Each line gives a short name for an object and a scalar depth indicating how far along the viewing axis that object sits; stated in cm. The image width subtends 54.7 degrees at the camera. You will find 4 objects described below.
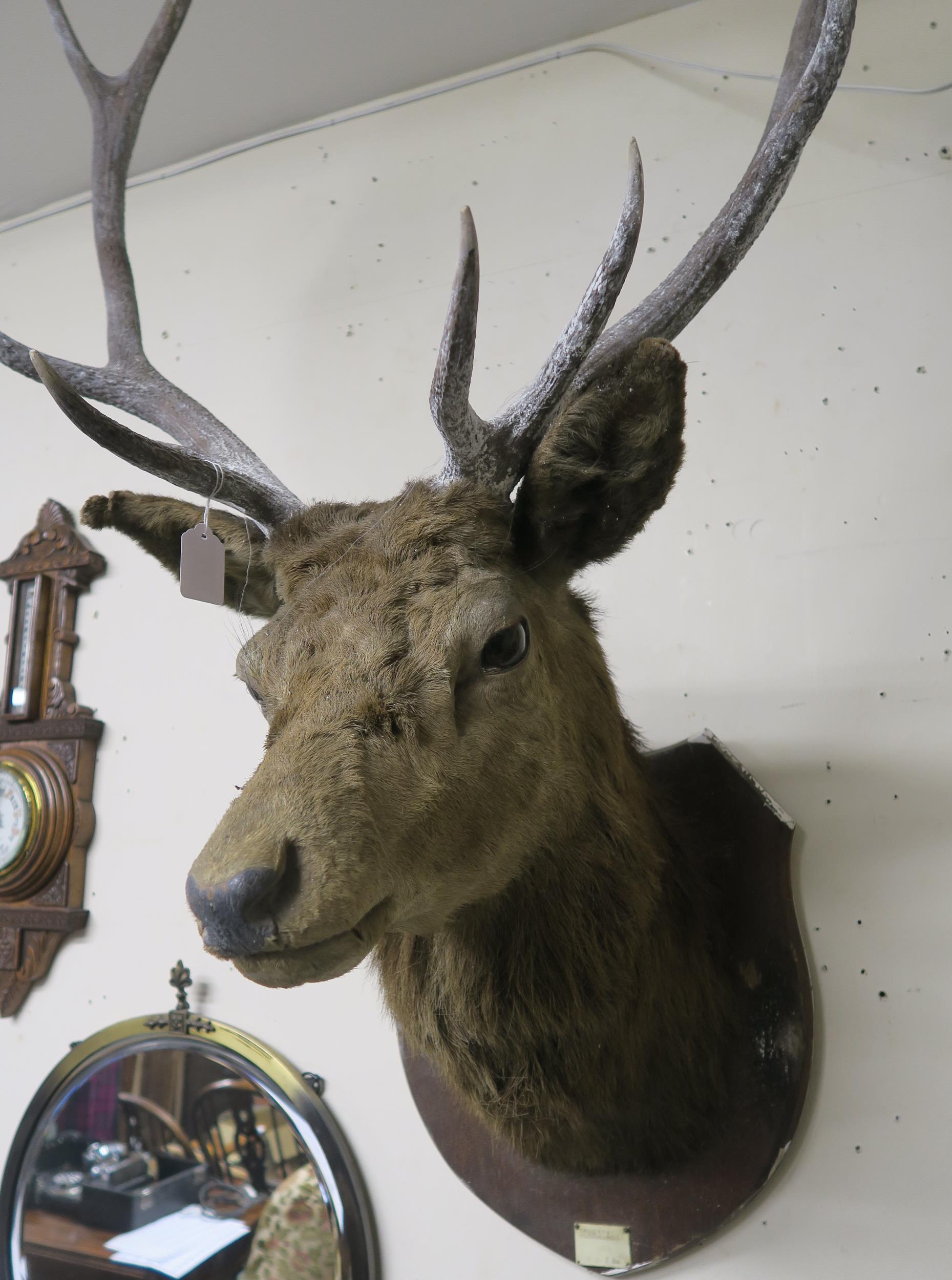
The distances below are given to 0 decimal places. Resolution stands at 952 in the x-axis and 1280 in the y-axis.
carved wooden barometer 196
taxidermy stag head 93
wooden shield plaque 130
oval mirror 163
